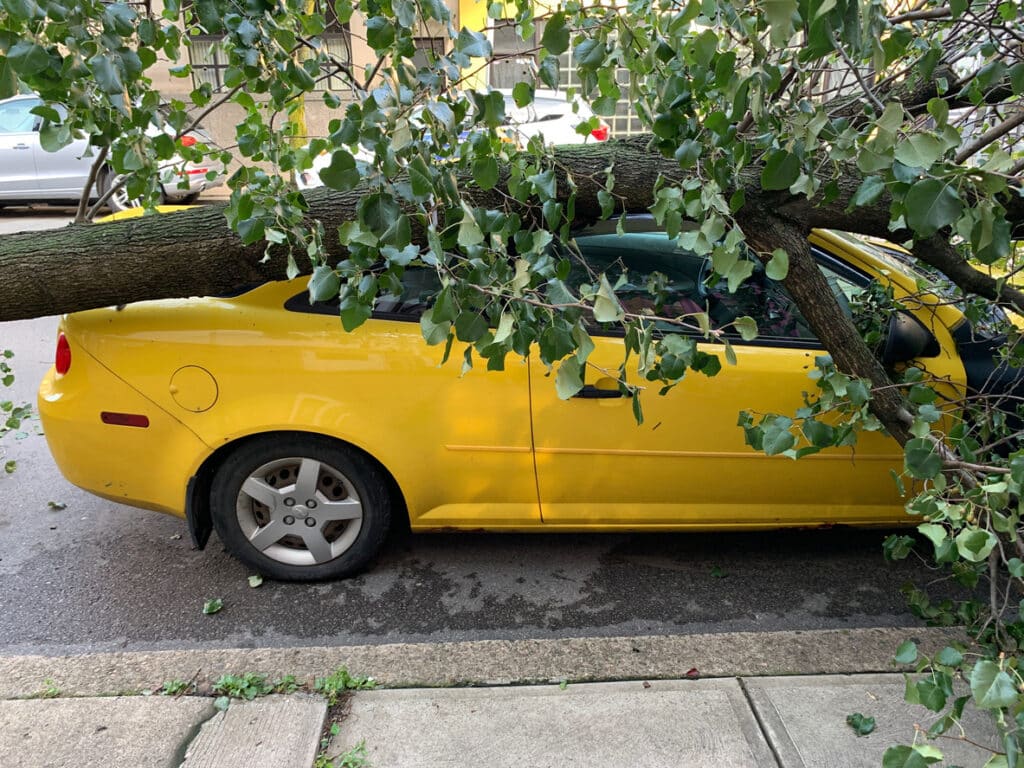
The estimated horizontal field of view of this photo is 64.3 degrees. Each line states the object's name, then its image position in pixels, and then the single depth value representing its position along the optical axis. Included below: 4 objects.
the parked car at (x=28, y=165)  11.42
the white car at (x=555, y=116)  10.04
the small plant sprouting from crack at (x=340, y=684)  2.56
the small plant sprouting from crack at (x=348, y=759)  2.29
